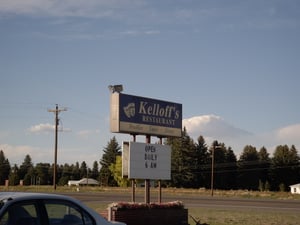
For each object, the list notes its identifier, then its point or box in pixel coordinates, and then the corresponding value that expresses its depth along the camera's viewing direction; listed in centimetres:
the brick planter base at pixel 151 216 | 1914
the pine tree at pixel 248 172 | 12825
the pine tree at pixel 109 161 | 12450
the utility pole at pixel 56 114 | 6356
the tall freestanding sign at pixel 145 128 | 2017
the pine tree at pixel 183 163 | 11669
